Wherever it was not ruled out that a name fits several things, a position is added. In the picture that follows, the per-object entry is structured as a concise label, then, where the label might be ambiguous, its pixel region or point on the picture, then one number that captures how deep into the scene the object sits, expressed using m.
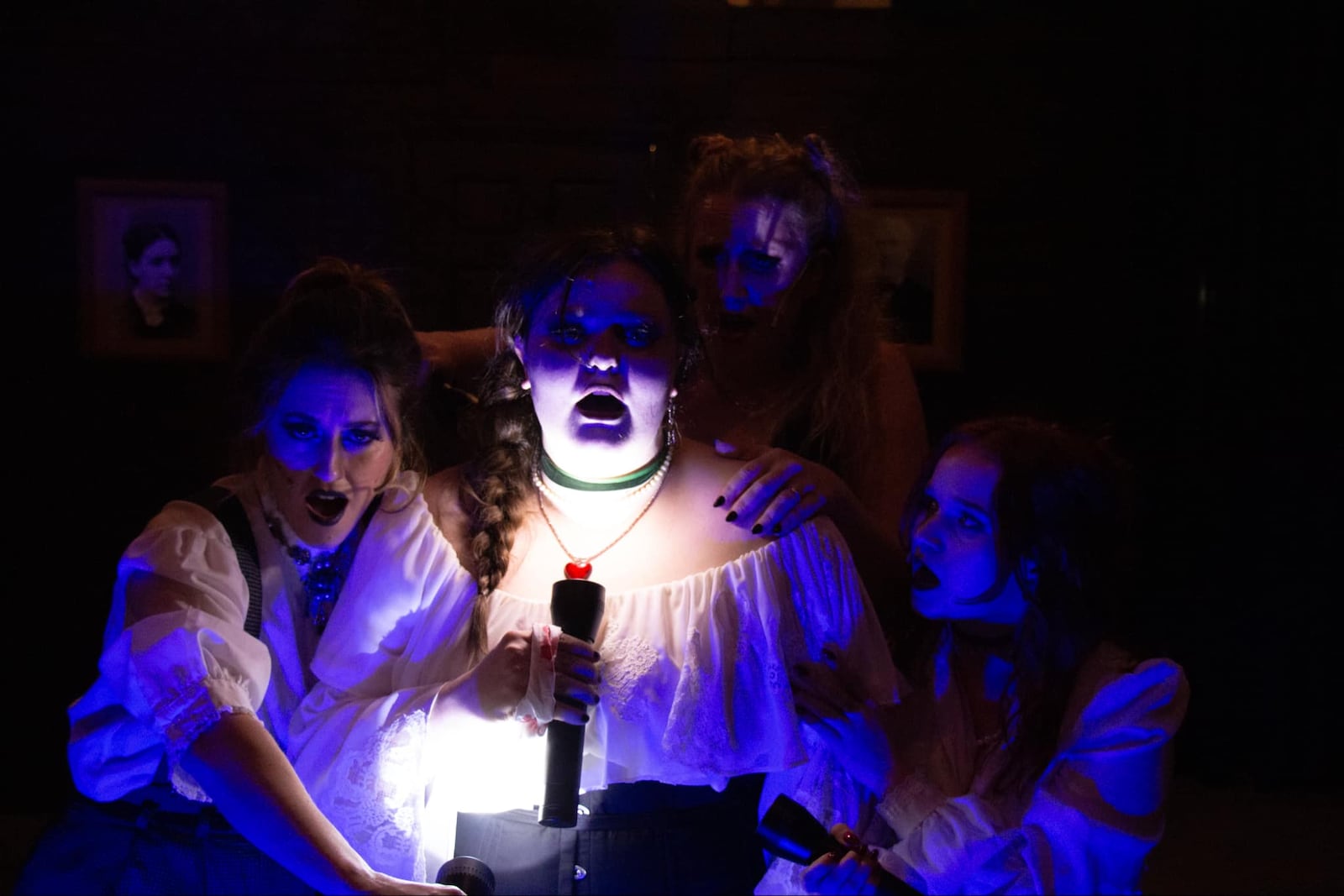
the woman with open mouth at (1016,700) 1.71
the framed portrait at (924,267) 3.61
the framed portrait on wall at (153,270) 3.46
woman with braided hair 1.82
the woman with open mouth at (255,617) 1.64
